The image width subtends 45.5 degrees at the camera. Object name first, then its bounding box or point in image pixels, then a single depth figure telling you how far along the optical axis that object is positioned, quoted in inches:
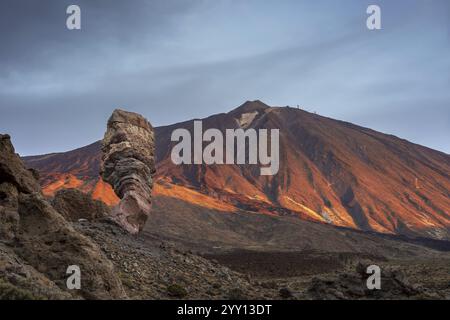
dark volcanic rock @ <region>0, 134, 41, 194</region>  755.4
